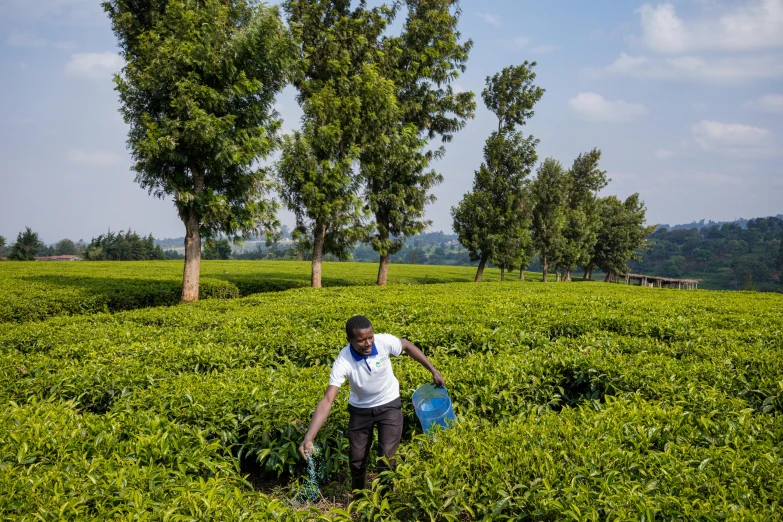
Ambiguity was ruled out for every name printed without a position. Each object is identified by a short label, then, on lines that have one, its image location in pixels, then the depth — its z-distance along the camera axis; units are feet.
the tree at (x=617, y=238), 147.64
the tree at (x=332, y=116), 57.88
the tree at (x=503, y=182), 85.97
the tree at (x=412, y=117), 68.13
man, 13.28
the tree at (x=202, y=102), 45.47
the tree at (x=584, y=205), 121.39
